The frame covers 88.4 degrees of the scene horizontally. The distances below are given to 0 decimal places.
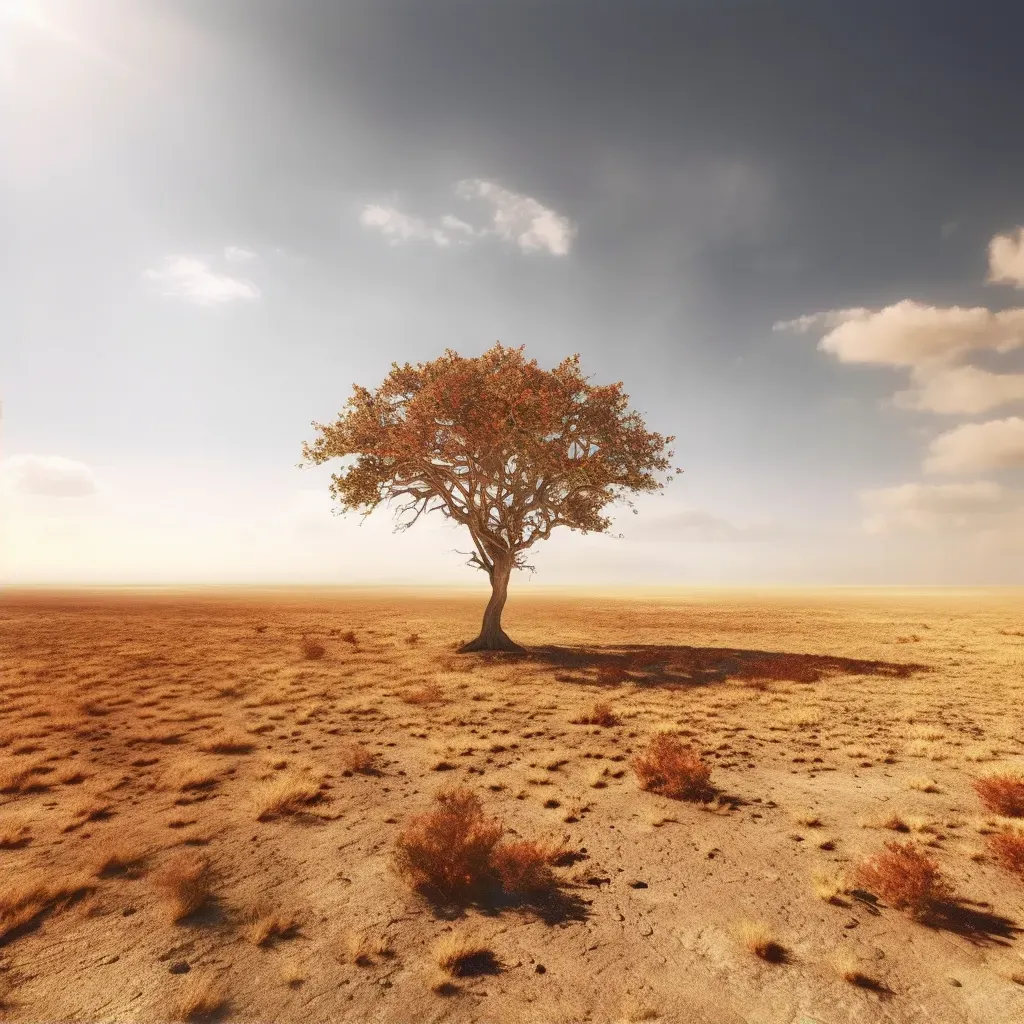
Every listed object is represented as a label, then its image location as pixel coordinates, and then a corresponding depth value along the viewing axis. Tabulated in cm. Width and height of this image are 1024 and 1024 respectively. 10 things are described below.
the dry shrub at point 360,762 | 1122
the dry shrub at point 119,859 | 709
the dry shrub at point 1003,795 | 906
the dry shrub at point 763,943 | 540
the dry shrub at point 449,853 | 660
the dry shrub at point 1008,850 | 712
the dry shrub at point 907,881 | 618
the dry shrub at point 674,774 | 981
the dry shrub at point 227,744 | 1262
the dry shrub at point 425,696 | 1750
